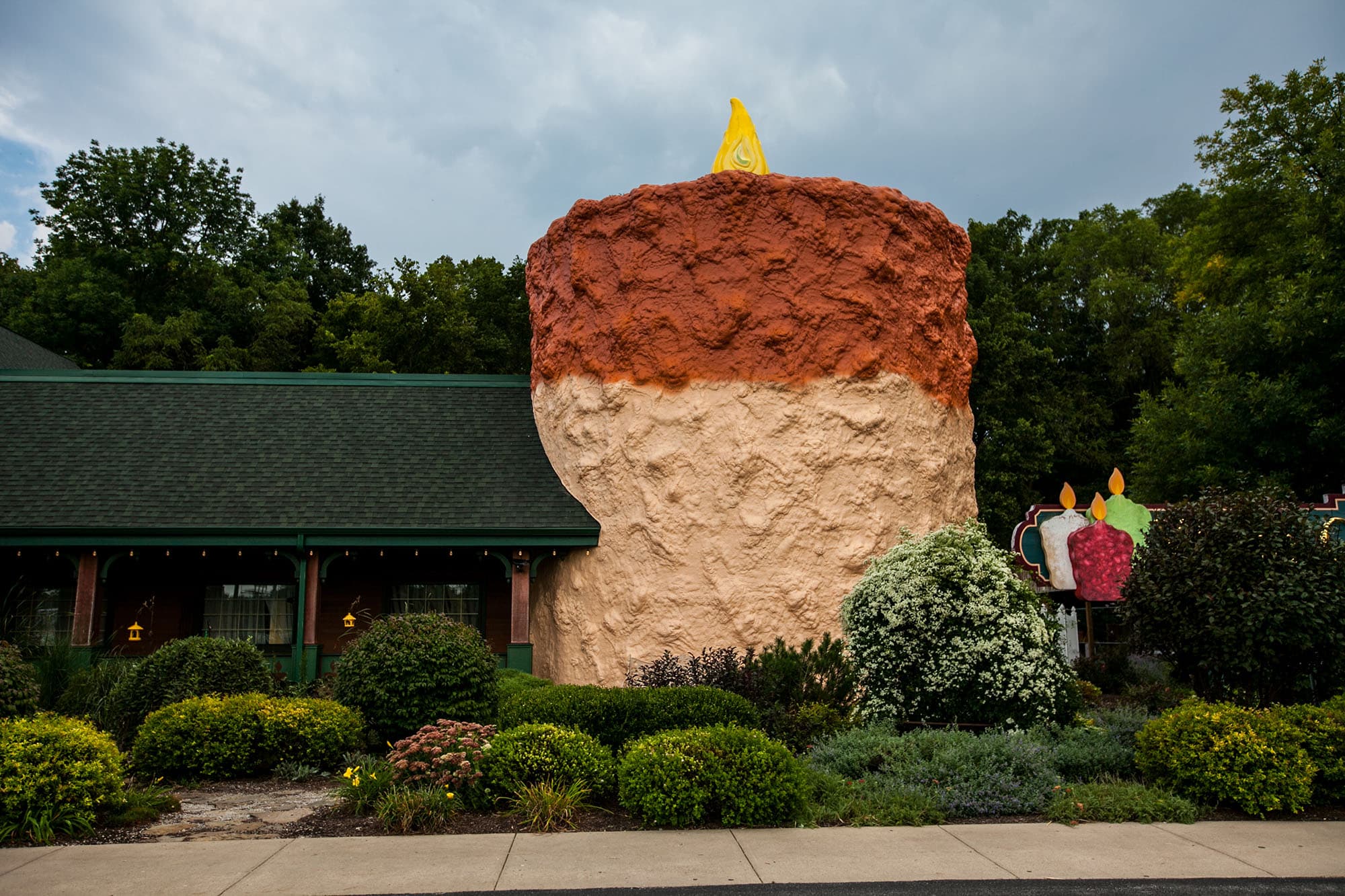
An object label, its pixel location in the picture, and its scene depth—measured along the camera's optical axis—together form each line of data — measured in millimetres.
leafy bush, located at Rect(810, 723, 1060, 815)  7926
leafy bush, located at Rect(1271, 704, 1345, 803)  8133
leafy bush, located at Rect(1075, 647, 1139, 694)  15945
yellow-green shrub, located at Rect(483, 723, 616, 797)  8000
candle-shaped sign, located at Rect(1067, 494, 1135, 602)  16359
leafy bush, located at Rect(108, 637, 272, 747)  10664
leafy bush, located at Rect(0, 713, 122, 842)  7156
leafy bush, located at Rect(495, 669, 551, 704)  11633
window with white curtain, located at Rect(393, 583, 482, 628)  16359
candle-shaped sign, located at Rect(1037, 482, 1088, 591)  16906
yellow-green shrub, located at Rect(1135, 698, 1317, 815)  7828
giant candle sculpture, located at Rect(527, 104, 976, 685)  13453
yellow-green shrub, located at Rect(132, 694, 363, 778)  9359
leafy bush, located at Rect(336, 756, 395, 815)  7922
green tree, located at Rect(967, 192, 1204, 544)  26391
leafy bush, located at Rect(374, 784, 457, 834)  7406
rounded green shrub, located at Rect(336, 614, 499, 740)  10398
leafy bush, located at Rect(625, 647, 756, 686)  10941
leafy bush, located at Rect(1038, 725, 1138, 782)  8875
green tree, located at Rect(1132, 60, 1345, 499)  19906
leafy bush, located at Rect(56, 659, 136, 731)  10938
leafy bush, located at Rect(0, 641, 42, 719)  8758
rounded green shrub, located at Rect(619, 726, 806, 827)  7359
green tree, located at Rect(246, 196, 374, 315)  35219
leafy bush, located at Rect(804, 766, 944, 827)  7621
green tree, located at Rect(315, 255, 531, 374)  29906
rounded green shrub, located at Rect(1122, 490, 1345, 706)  9281
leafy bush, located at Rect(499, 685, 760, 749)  9320
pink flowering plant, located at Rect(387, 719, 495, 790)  7988
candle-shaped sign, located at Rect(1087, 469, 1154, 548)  16727
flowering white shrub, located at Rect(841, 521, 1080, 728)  9812
